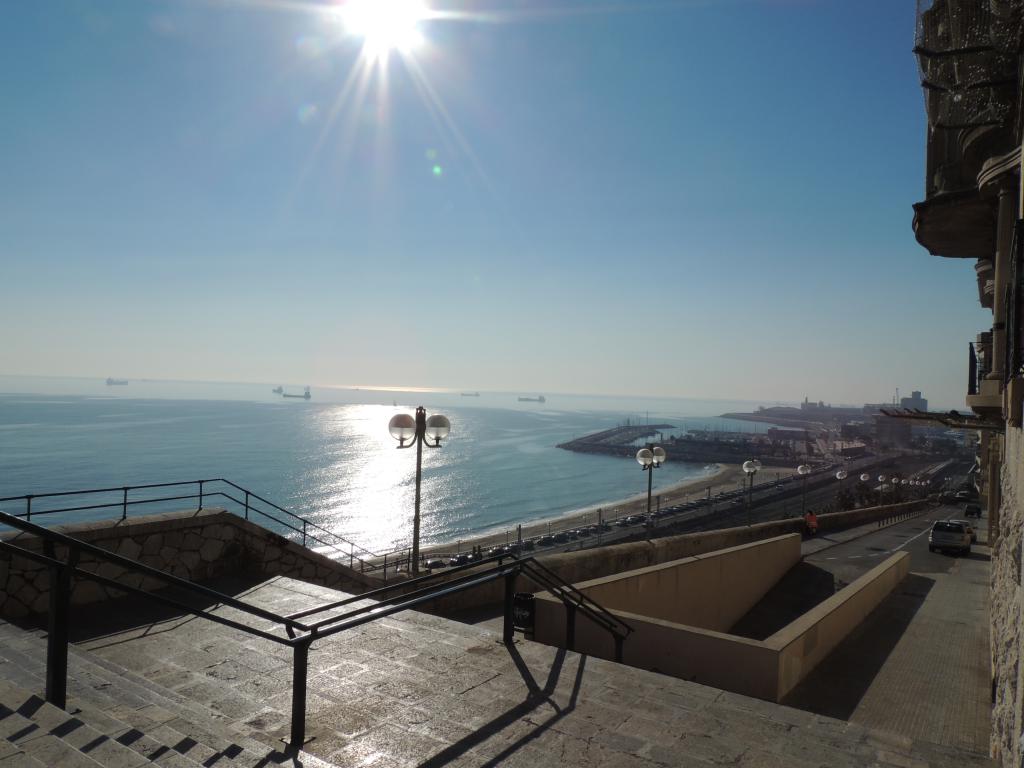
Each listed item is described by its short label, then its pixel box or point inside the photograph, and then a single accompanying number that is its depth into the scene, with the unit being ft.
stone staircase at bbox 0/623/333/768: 9.31
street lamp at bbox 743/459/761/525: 66.59
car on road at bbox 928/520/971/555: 62.54
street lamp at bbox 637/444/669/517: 49.19
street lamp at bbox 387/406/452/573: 36.11
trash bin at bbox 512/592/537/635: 20.29
